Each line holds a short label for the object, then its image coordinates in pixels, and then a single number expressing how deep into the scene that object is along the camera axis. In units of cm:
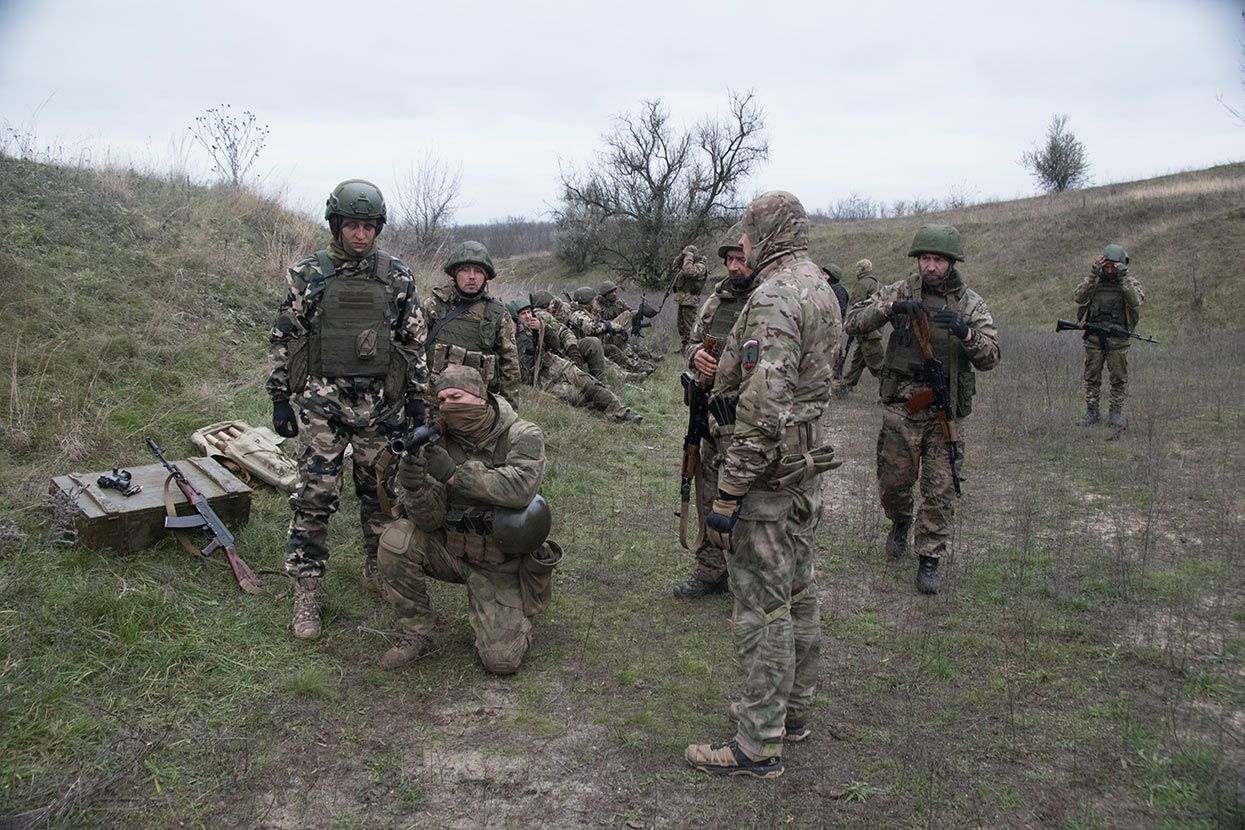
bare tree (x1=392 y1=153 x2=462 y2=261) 1604
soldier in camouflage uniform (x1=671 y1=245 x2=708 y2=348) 1228
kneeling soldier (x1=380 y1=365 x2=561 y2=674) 396
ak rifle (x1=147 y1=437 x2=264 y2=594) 466
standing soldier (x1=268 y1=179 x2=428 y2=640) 432
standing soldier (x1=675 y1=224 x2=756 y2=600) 444
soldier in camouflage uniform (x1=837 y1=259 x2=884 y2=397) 1153
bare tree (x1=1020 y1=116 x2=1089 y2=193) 3609
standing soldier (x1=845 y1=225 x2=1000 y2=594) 507
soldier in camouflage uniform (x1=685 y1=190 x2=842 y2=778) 312
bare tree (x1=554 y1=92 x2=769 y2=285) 3127
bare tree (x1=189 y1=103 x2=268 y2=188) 1206
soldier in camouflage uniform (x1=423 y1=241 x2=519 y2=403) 635
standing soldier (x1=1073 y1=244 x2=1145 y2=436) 920
